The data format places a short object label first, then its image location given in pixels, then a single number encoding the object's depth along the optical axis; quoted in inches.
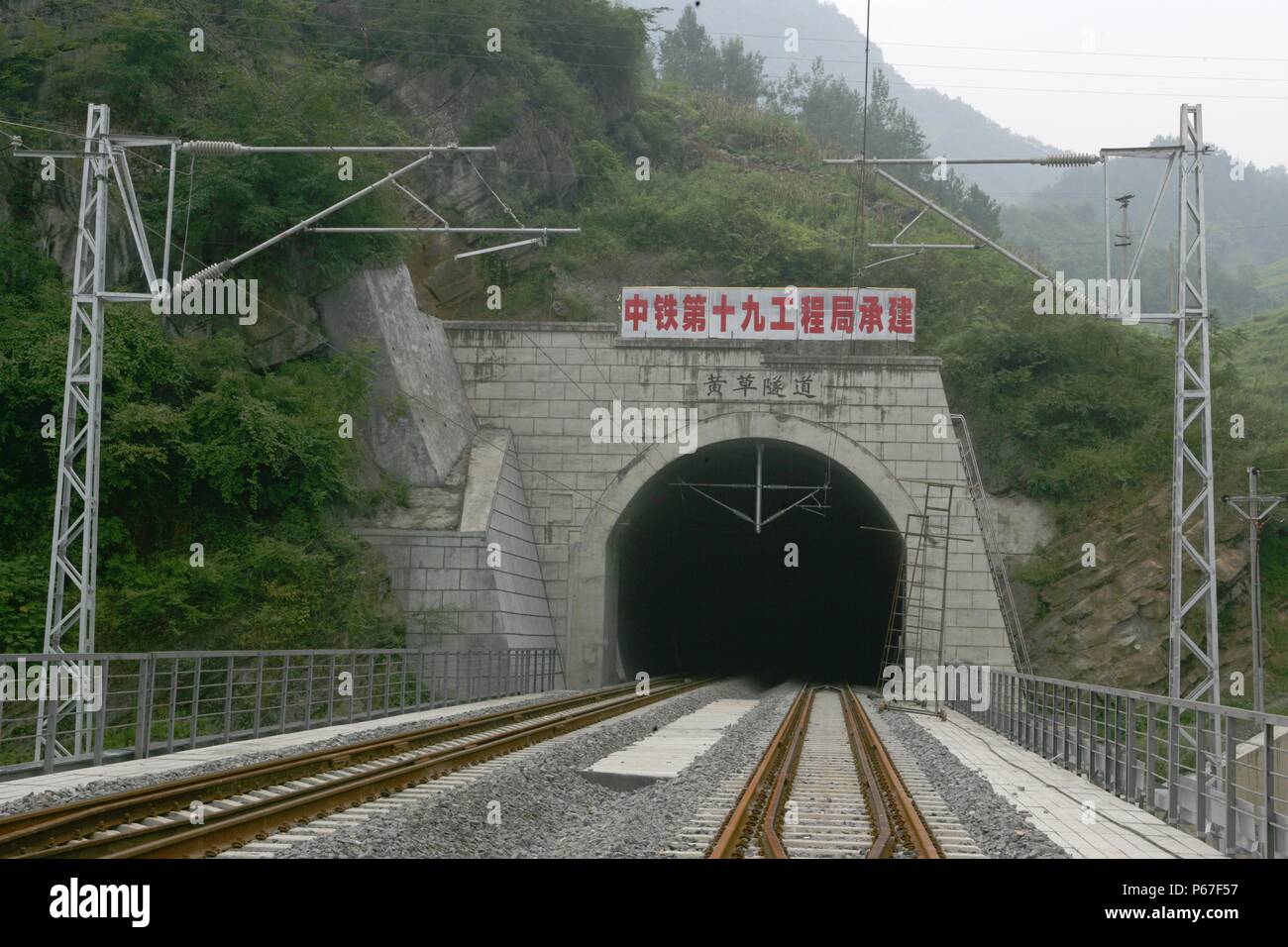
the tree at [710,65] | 3353.8
